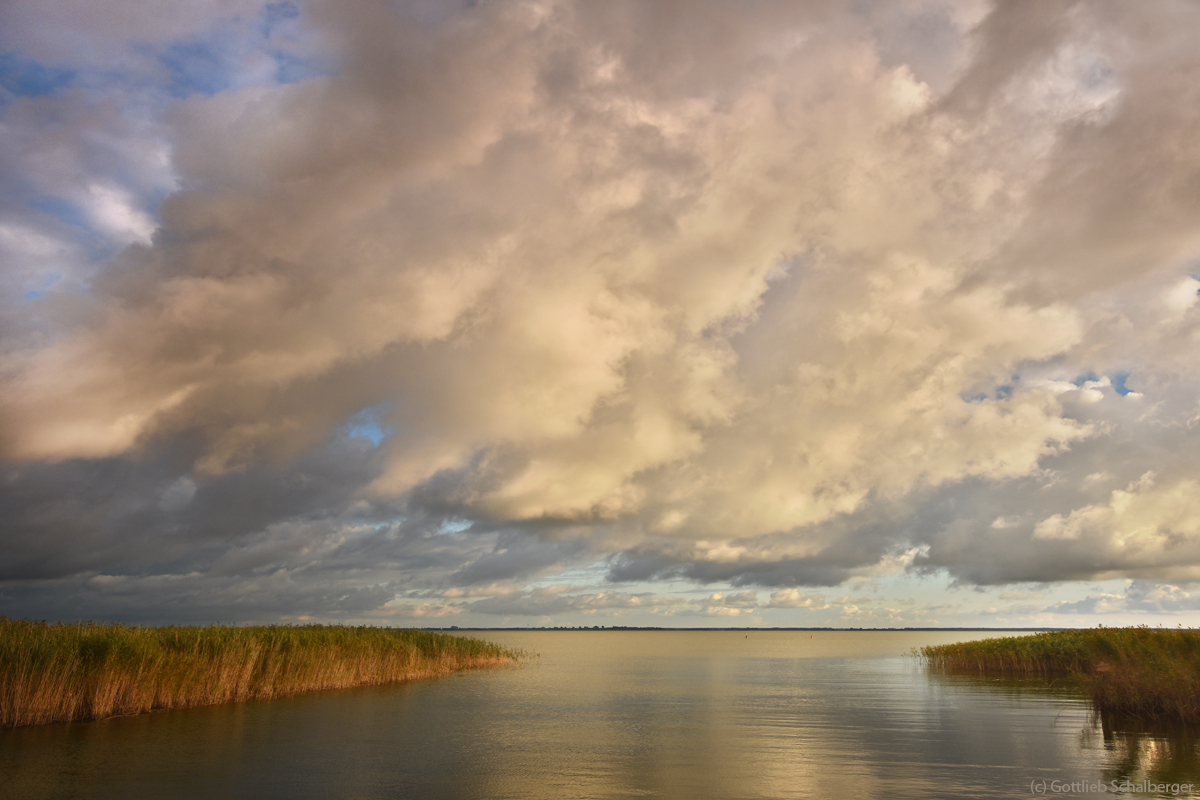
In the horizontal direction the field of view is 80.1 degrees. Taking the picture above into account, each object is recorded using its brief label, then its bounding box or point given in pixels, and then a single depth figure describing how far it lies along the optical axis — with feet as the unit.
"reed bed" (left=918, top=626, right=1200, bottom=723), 83.35
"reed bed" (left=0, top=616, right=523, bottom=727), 74.02
